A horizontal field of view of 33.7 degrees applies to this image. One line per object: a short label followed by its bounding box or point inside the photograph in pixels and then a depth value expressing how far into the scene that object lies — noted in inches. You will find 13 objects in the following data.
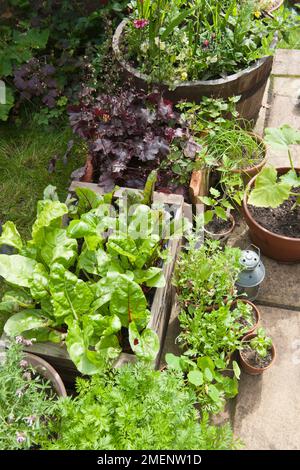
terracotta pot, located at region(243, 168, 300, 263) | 109.0
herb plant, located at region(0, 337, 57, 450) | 68.7
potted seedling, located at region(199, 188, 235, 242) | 111.0
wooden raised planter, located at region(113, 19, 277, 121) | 116.0
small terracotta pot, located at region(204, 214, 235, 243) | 114.2
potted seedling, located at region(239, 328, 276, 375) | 97.6
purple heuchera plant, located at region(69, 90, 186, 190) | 102.0
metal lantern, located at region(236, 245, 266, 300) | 101.8
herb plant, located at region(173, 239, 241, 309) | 97.5
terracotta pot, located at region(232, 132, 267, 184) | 116.6
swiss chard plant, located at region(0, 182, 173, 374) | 79.9
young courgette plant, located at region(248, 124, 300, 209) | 104.9
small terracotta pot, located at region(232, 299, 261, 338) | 101.3
